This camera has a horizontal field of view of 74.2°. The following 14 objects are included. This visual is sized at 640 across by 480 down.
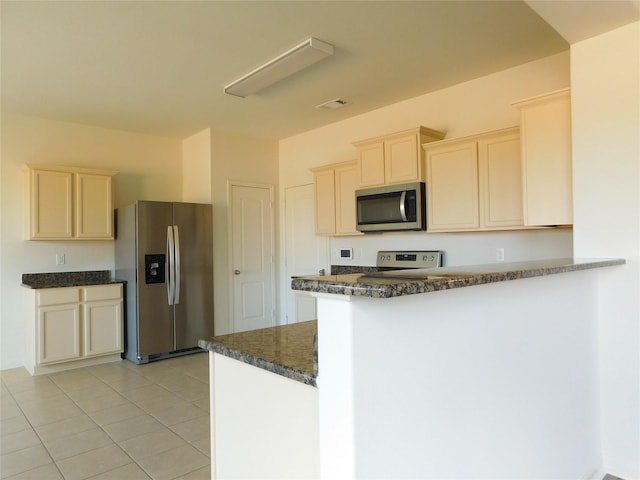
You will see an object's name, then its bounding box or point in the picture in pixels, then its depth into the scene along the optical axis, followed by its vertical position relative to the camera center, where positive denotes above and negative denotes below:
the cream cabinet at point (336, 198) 4.36 +0.52
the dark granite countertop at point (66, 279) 4.30 -0.31
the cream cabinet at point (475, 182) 3.12 +0.48
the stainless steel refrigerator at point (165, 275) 4.38 -0.28
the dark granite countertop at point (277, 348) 1.17 -0.34
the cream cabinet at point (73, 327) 4.02 -0.76
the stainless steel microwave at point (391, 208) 3.68 +0.34
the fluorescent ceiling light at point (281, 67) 2.96 +1.39
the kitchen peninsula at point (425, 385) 1.00 -0.42
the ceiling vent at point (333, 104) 4.13 +1.42
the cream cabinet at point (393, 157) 3.64 +0.80
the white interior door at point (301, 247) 5.10 +0.00
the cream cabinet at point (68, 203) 4.17 +0.48
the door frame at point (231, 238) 5.15 +0.11
